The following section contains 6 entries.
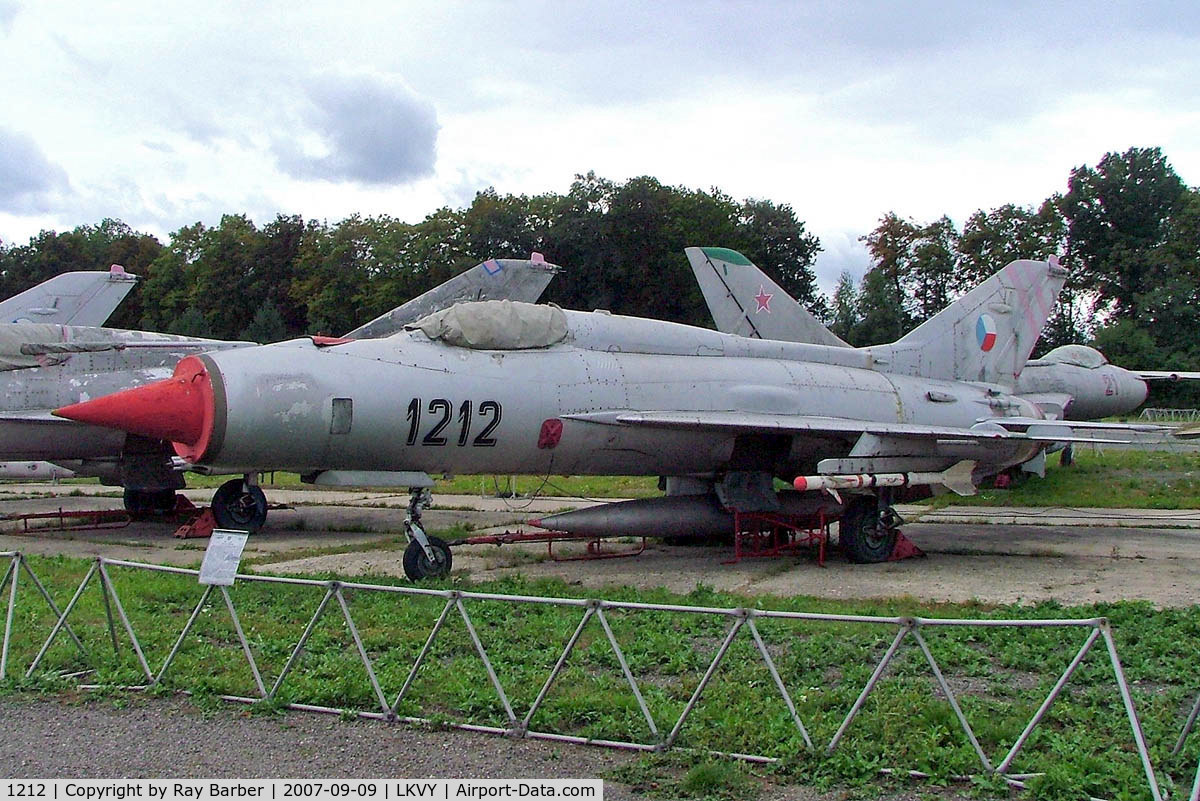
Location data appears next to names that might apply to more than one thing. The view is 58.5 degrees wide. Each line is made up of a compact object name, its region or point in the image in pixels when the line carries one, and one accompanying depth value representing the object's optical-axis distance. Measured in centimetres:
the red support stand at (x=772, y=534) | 1269
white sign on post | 654
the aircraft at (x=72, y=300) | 2017
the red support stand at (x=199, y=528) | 1532
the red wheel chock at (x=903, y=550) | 1290
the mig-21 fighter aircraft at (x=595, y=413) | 994
